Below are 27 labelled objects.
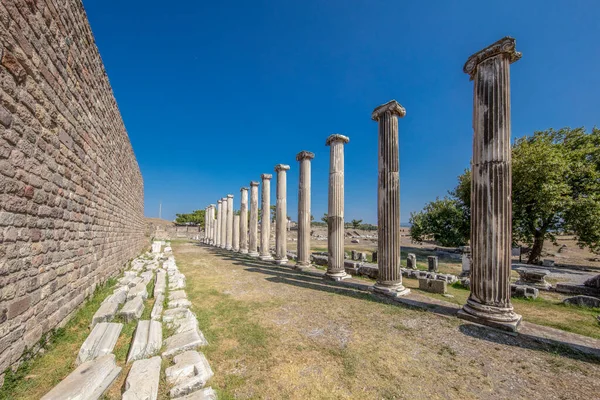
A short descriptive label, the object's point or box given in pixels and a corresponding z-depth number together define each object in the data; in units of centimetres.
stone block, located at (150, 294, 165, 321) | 464
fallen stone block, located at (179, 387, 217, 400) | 250
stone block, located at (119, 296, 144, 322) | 455
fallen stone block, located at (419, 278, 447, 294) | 748
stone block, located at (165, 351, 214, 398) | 266
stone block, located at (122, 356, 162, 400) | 248
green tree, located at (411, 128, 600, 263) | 1327
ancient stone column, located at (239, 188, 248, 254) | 1798
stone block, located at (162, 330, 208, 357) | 342
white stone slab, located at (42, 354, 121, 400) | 243
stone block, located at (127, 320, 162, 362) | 332
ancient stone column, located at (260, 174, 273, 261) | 1442
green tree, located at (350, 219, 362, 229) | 6024
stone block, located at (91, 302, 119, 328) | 434
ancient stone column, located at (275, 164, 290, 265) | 1279
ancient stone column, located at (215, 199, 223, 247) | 2388
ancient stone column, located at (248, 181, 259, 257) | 1609
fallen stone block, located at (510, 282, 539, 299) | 731
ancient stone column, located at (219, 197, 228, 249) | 2220
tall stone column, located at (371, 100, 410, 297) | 691
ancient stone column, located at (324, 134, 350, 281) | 917
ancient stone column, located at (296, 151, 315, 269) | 1107
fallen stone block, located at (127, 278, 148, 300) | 571
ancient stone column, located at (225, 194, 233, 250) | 2137
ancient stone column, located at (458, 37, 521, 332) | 493
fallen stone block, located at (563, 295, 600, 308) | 632
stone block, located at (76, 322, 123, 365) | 321
